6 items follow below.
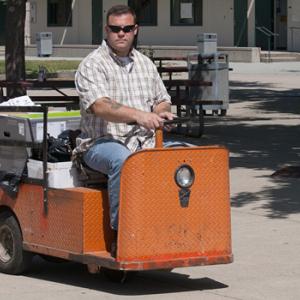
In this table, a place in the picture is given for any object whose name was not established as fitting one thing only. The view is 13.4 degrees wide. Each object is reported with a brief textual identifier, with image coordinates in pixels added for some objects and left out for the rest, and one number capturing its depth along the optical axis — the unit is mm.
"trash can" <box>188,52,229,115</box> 21916
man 8195
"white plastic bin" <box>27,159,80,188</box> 8546
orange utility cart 8055
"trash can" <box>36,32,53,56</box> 48732
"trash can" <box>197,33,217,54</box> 25956
